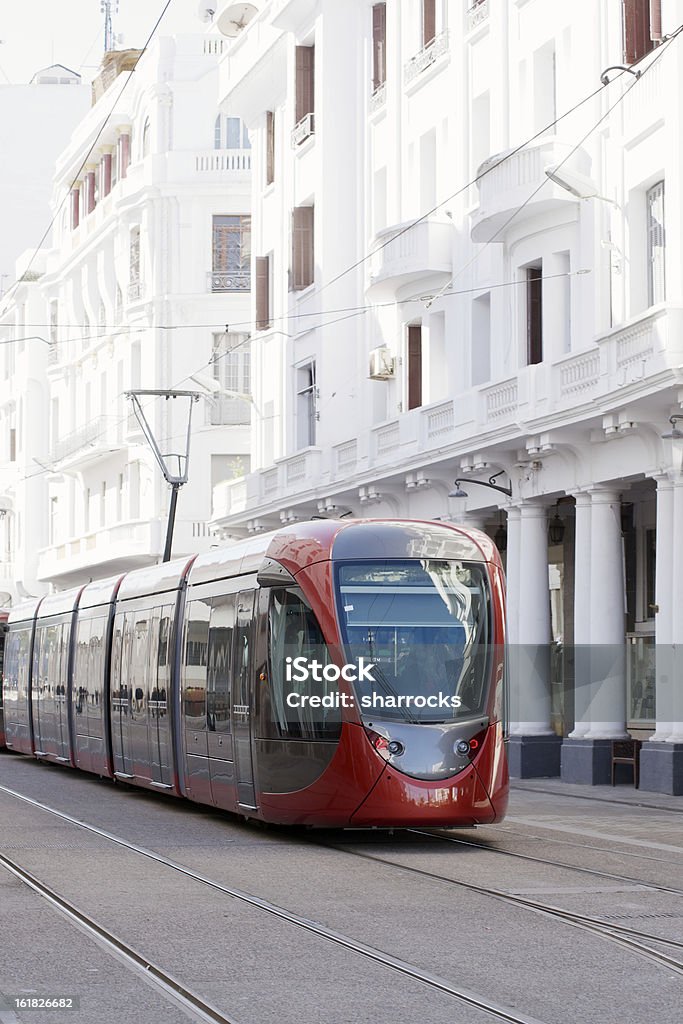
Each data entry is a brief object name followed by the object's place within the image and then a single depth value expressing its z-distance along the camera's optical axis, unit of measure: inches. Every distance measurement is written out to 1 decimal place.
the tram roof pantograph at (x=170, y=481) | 1570.3
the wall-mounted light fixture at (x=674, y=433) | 921.5
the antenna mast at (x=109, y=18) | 2765.7
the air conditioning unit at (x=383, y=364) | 1358.3
